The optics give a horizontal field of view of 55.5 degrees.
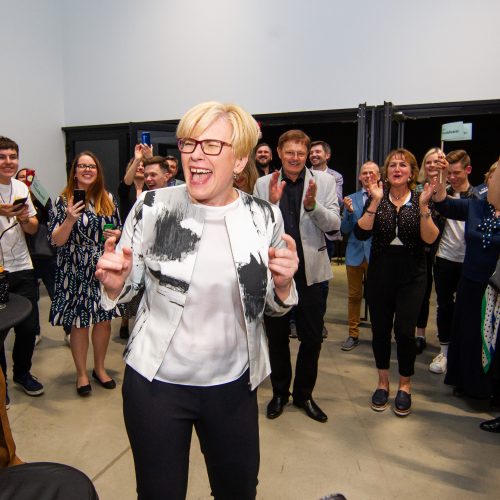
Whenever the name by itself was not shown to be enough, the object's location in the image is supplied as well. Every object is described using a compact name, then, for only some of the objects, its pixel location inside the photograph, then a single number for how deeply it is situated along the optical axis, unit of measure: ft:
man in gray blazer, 8.48
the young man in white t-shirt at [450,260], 11.10
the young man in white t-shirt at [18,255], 9.73
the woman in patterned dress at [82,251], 9.59
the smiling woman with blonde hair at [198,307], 4.31
